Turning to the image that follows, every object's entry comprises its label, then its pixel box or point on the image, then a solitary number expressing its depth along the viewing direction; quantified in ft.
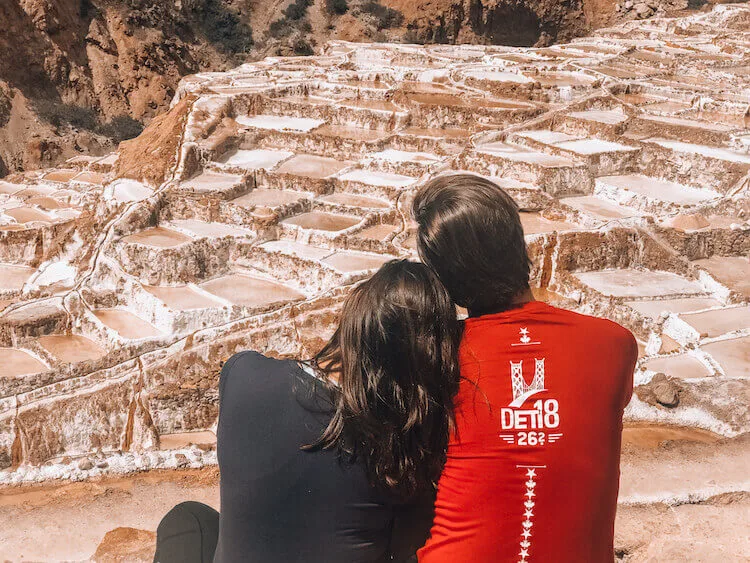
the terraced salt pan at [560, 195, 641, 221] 43.47
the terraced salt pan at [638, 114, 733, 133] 52.85
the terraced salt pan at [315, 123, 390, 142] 54.90
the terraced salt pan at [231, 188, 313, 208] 46.42
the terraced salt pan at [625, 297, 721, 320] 33.87
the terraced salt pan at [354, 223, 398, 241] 41.93
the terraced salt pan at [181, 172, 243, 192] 47.50
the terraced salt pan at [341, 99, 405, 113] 59.21
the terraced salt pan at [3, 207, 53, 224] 56.59
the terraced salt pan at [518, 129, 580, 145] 52.95
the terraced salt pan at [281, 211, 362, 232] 44.01
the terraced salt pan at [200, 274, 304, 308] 37.68
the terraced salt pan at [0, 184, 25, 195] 65.98
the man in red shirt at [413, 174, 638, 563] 7.62
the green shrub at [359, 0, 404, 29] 118.01
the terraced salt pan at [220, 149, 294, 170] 51.75
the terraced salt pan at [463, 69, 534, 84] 65.92
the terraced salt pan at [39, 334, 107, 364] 36.14
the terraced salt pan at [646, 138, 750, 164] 47.19
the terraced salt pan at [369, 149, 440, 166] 50.78
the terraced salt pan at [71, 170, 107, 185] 66.94
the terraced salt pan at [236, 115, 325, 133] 57.31
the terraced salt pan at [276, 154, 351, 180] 50.16
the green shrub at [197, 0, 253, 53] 115.65
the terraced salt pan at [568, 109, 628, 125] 56.57
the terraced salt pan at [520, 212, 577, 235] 41.01
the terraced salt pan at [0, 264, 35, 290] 47.24
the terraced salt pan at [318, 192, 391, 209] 46.21
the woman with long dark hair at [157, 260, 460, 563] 7.23
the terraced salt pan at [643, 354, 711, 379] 25.81
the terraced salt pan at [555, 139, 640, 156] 49.83
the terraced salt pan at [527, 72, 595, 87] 65.86
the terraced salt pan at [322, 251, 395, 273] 38.50
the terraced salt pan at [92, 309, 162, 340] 36.52
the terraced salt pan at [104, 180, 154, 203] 48.19
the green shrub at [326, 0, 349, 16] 119.75
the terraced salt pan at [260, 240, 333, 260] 40.23
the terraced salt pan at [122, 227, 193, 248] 41.93
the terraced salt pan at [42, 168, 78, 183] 69.04
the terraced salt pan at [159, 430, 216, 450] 31.30
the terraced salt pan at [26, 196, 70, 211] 60.32
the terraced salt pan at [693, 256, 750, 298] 36.27
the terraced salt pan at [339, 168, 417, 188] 48.03
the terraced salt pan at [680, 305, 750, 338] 30.99
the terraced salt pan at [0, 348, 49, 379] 34.83
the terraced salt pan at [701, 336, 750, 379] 26.02
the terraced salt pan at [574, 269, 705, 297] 36.47
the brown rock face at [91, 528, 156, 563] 13.33
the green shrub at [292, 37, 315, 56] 111.08
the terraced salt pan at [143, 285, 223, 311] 37.37
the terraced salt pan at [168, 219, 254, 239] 43.14
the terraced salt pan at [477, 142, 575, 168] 47.60
